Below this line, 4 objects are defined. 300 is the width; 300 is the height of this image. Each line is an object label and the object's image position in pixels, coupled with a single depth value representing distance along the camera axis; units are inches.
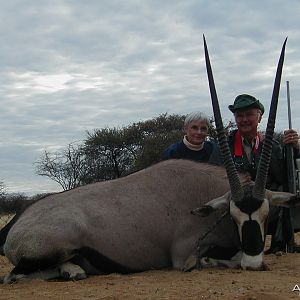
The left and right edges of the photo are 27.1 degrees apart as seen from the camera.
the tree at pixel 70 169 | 1296.8
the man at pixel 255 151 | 278.1
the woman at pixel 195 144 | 303.3
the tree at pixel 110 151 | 1289.4
